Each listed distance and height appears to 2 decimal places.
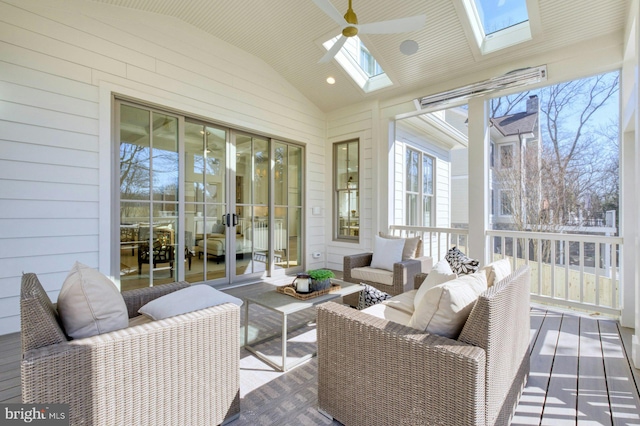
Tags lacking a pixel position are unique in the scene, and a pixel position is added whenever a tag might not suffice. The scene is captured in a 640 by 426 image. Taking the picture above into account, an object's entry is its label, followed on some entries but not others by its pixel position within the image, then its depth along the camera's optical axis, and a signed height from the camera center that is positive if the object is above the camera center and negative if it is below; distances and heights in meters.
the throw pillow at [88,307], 1.36 -0.46
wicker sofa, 1.24 -0.74
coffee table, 2.23 -0.75
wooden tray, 2.53 -0.72
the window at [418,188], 6.28 +0.58
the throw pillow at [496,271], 1.81 -0.37
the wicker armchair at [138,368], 1.14 -0.69
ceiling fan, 2.74 +1.84
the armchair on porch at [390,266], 3.49 -0.70
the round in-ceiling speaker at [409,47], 3.94 +2.28
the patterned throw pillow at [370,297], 2.65 -0.77
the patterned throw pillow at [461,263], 2.60 -0.46
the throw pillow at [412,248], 3.92 -0.47
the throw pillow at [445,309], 1.44 -0.48
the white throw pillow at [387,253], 3.83 -0.54
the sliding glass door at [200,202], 3.61 +0.16
